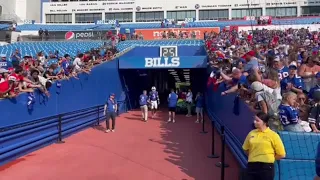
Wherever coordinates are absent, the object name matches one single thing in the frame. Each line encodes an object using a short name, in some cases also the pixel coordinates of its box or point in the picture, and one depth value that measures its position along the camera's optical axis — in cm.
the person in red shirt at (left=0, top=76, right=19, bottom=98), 660
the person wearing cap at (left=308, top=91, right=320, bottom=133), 418
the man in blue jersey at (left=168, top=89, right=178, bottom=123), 1282
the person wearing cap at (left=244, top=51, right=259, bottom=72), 667
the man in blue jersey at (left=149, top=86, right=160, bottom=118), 1390
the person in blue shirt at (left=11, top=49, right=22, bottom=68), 992
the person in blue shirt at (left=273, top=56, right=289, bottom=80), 599
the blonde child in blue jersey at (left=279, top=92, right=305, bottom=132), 396
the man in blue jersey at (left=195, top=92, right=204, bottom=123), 1239
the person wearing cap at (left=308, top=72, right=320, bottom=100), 459
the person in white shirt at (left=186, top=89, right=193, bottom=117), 1492
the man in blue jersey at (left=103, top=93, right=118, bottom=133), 1013
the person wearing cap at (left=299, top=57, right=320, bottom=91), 604
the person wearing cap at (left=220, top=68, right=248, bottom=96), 599
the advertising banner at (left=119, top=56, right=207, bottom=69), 1590
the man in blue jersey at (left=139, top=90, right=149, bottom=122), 1285
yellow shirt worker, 362
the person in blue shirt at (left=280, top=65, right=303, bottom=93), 543
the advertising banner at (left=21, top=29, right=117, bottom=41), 2656
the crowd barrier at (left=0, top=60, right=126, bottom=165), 662
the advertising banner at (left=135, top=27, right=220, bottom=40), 2556
